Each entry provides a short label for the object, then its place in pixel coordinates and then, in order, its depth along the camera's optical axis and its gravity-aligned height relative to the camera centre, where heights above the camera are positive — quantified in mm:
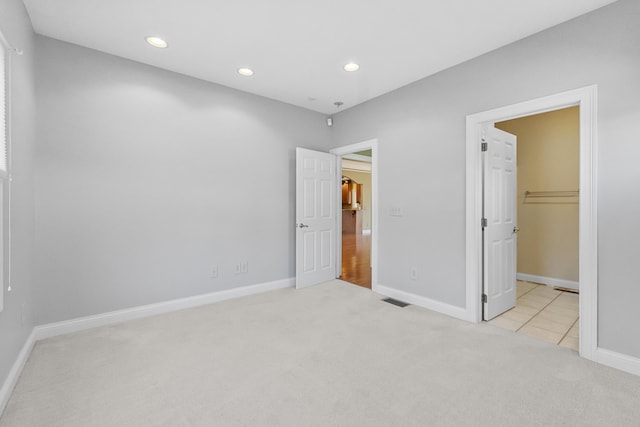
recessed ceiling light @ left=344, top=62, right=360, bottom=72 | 3082 +1528
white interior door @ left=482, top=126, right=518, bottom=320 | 2990 -174
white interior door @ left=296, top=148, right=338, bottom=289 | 4172 -132
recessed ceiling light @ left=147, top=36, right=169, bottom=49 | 2641 +1560
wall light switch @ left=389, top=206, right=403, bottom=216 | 3668 -49
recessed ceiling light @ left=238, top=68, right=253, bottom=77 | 3227 +1555
